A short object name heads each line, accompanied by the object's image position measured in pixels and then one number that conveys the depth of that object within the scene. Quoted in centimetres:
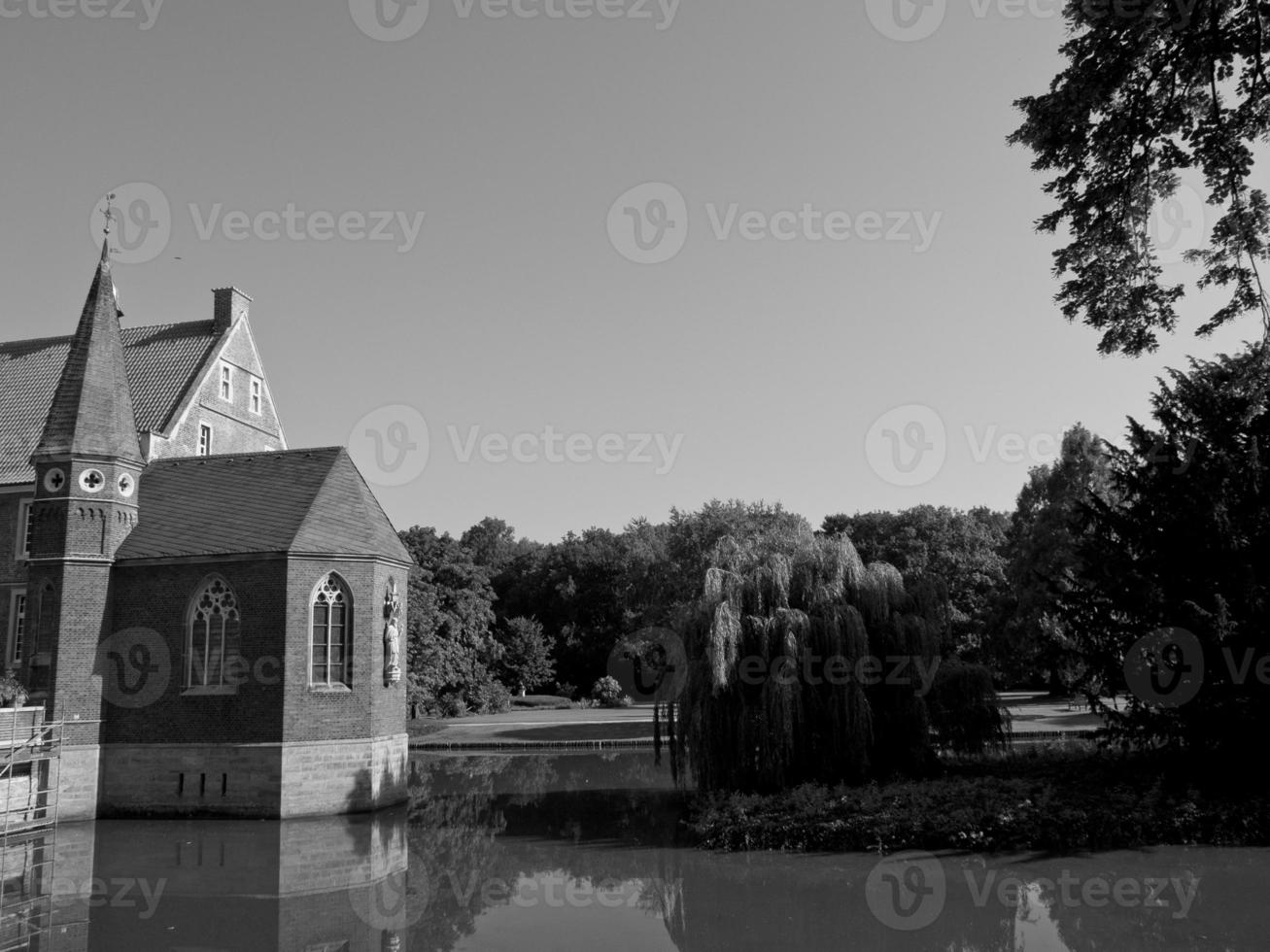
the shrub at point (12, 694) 2067
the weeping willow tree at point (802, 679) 1844
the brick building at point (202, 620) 2128
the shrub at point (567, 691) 5800
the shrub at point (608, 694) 5575
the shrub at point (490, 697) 4834
